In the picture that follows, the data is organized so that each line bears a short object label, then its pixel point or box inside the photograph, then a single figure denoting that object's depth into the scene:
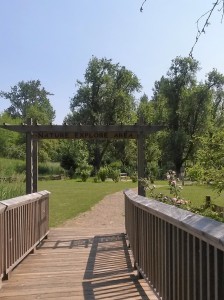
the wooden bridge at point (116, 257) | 1.66
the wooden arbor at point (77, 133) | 6.72
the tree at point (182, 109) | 31.48
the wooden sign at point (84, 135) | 6.81
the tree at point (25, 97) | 57.82
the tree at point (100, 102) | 35.24
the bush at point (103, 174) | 23.11
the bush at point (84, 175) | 23.22
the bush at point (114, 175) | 23.10
